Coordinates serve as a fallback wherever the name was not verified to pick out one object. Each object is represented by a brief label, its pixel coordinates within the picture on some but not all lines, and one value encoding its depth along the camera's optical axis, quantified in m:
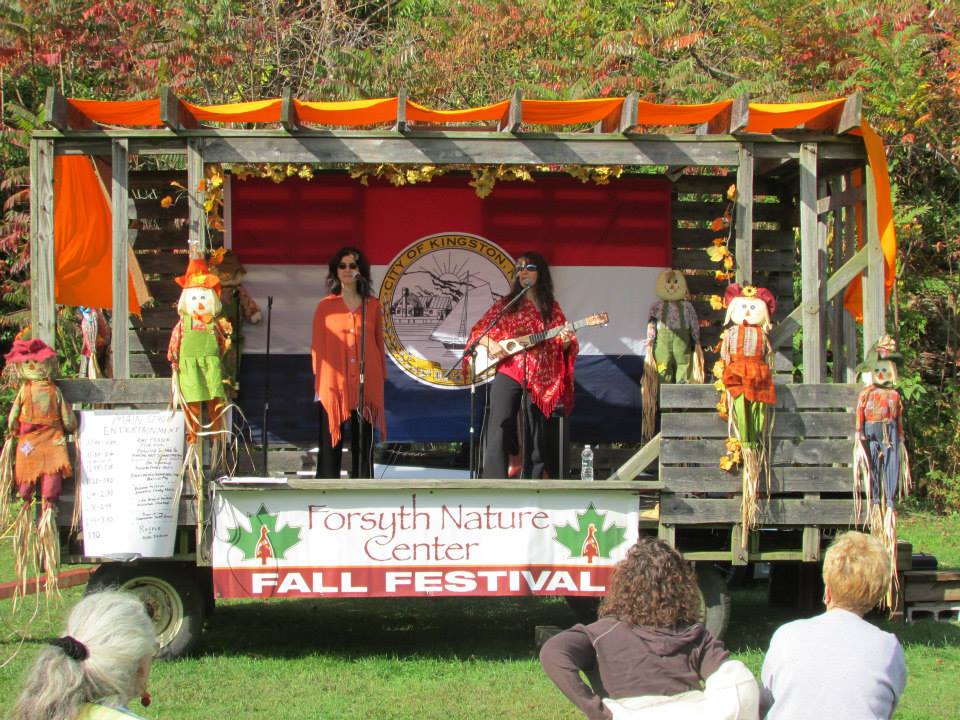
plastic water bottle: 8.14
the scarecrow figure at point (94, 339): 8.41
